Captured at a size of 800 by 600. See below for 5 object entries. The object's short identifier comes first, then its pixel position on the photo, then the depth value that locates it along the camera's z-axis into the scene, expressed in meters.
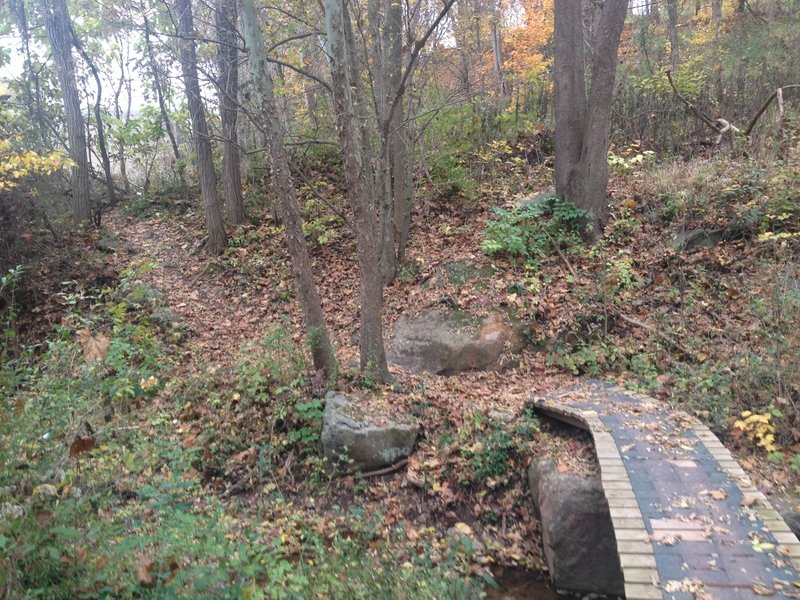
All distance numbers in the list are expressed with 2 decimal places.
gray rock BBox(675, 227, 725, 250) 8.88
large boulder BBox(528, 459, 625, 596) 5.02
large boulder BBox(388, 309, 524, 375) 8.27
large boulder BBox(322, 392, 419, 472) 6.42
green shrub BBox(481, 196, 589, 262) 9.71
